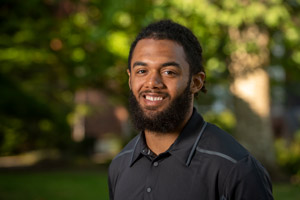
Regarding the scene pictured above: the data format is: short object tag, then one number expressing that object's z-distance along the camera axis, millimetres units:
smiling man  1825
